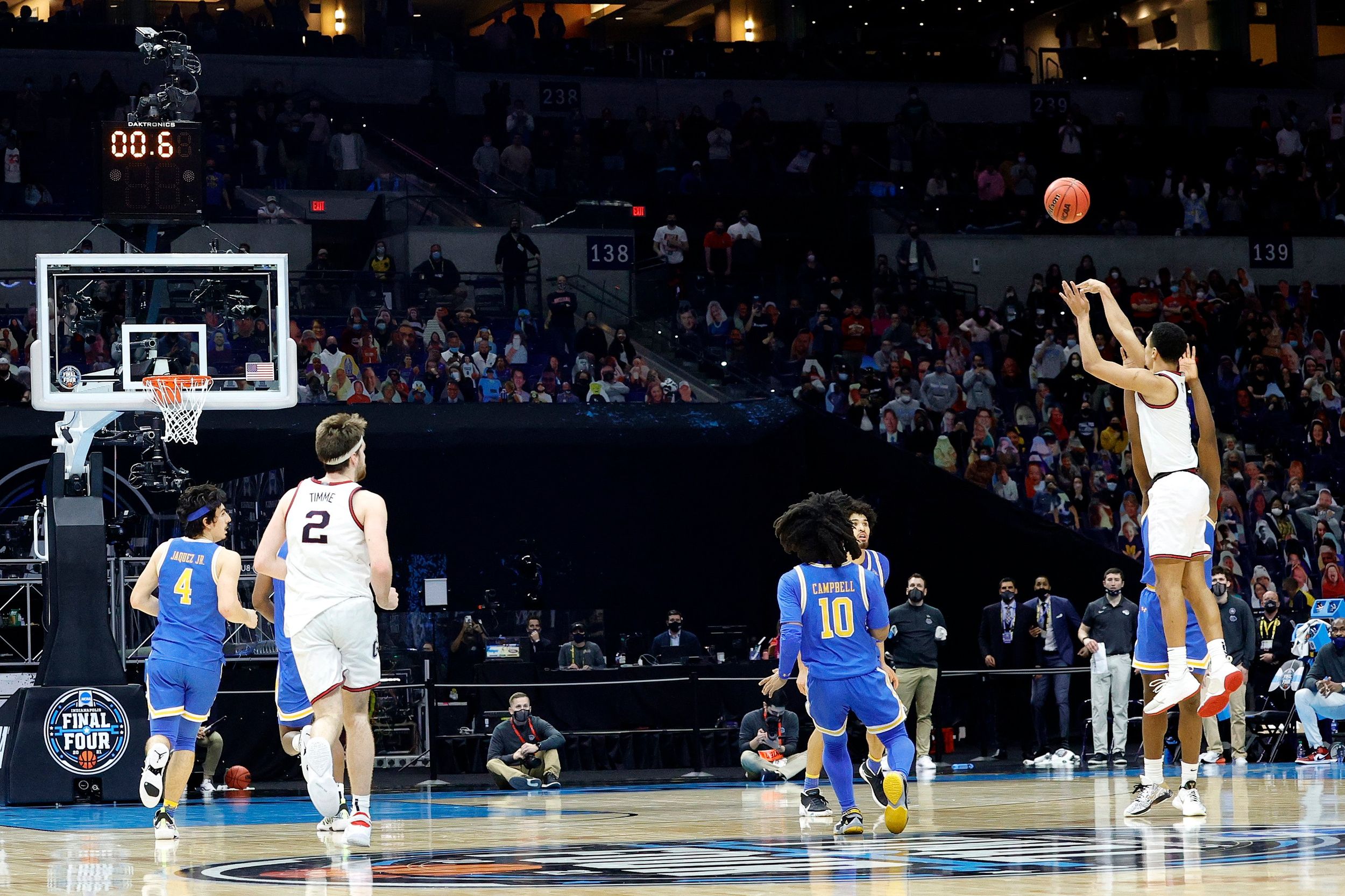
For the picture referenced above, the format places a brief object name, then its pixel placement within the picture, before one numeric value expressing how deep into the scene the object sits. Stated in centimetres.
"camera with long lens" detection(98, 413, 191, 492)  1786
